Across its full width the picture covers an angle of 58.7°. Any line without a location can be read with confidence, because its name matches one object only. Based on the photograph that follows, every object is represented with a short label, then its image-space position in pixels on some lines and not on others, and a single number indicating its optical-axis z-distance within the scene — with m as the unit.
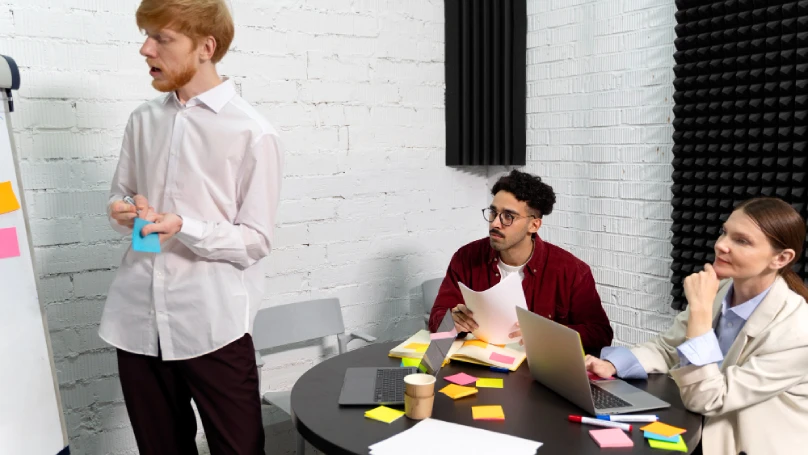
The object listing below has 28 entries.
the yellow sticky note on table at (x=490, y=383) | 1.85
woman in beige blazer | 1.67
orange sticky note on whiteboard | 2.00
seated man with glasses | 2.45
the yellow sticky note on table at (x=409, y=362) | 2.04
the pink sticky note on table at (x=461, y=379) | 1.88
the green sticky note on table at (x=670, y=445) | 1.48
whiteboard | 1.97
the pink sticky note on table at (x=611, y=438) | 1.50
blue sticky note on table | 1.51
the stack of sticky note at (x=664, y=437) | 1.49
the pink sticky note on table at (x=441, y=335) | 2.21
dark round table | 1.53
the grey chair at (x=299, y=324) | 2.98
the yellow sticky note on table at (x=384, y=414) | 1.64
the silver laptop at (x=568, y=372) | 1.64
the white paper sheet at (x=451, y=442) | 1.48
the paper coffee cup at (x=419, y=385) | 1.62
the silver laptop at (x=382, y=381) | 1.75
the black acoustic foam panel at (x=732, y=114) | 2.52
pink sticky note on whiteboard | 1.98
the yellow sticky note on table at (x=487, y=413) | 1.65
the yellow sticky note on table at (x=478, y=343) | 2.12
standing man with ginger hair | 1.93
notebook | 1.99
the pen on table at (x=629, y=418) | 1.61
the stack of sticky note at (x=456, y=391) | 1.78
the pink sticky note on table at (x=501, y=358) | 2.00
